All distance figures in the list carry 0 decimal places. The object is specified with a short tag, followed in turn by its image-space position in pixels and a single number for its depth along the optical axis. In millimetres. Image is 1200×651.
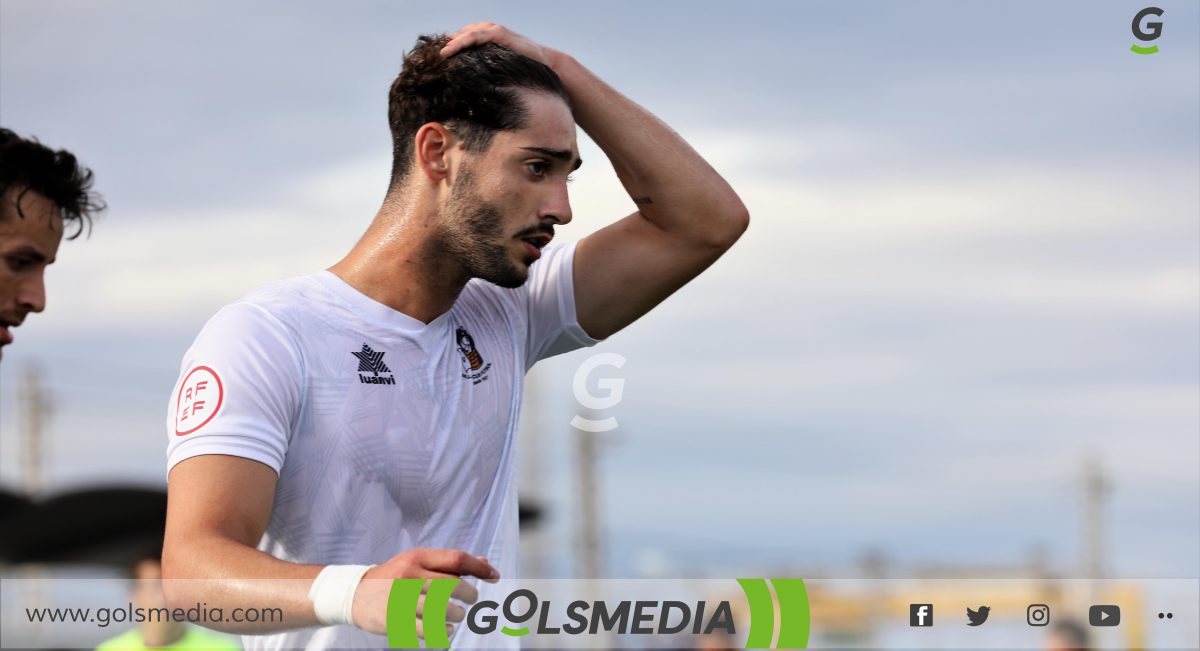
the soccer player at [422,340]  7633
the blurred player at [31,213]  8227
